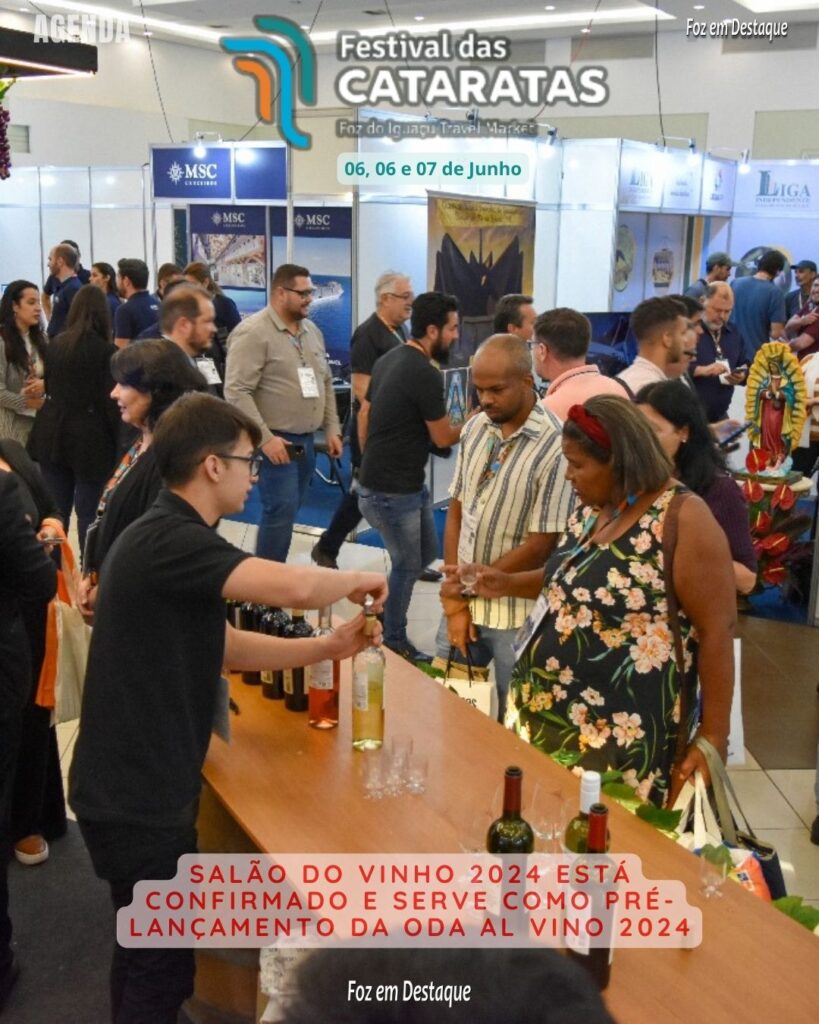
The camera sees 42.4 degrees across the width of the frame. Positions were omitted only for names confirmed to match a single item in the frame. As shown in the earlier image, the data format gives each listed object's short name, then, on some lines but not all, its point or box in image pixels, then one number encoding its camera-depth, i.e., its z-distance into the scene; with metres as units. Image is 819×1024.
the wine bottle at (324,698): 2.40
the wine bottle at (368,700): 2.30
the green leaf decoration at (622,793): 2.14
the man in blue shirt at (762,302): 9.29
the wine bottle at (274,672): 2.57
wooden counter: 1.59
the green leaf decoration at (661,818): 2.04
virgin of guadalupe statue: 5.53
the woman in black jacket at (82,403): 4.85
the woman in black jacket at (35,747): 2.86
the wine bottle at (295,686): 2.49
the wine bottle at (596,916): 1.56
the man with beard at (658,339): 4.14
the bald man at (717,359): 6.60
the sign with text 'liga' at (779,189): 12.30
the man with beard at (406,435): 4.42
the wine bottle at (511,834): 1.78
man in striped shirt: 3.12
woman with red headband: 2.26
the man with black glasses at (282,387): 4.96
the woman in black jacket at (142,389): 3.07
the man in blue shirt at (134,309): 6.26
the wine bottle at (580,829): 1.58
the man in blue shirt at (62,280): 7.84
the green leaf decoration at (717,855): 1.83
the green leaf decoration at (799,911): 1.83
